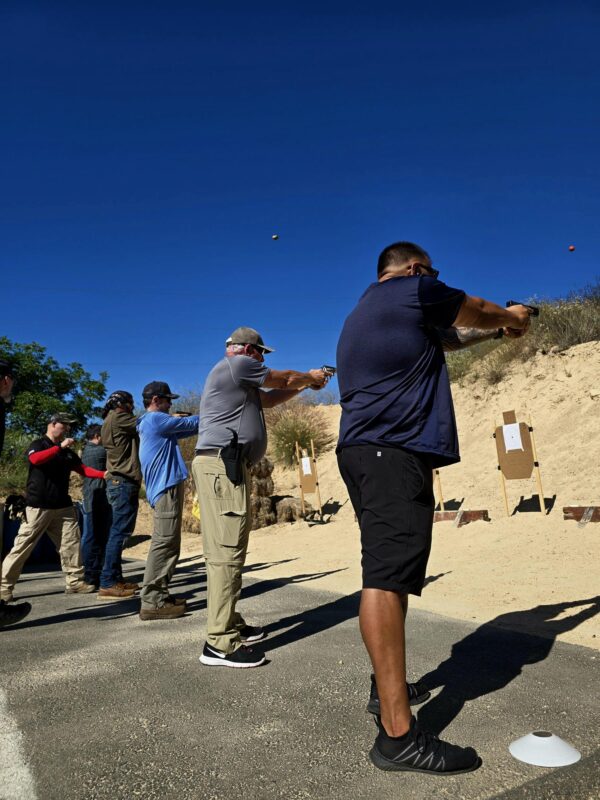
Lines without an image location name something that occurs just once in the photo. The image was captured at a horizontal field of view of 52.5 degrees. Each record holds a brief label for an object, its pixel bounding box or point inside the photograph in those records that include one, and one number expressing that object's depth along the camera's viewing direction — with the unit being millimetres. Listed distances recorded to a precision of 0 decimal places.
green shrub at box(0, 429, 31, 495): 18250
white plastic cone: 2045
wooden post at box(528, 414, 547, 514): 8727
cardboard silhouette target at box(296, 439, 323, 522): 14062
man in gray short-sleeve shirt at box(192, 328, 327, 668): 3408
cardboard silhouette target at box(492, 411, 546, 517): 9492
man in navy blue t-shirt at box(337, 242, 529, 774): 2129
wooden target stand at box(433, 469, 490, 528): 8797
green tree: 24062
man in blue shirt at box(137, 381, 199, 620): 4699
